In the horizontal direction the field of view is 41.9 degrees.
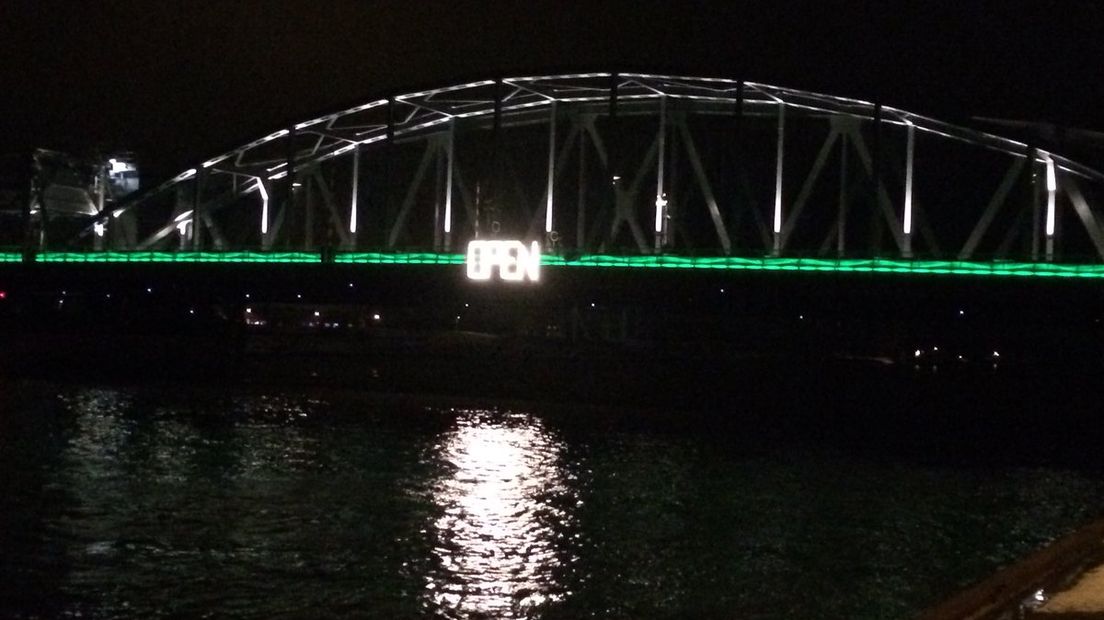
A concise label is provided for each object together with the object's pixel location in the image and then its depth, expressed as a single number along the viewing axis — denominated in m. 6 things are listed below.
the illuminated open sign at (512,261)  60.00
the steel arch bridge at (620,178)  58.91
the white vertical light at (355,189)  84.69
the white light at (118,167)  115.38
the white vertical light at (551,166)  76.06
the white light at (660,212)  73.19
